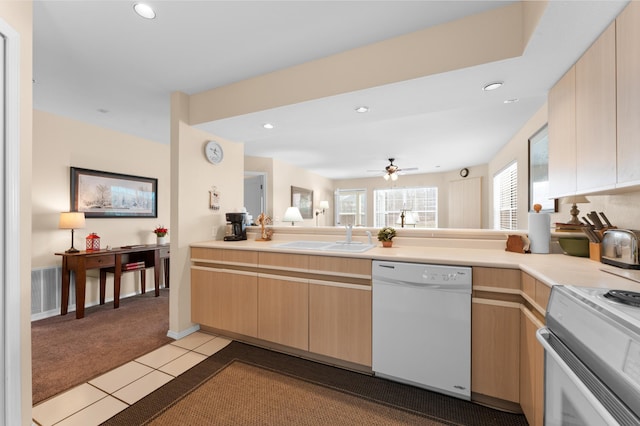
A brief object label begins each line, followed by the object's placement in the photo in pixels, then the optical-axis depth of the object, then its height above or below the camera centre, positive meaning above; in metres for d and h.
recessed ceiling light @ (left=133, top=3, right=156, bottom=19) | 1.57 +1.23
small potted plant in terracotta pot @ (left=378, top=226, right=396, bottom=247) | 2.37 -0.21
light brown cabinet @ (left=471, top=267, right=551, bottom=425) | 1.45 -0.74
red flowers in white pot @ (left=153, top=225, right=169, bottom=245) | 4.03 -0.33
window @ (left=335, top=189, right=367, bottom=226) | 8.44 +0.23
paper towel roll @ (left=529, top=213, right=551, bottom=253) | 1.90 -0.13
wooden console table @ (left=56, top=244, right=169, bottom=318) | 3.02 -0.64
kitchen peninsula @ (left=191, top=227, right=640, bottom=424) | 1.43 -0.61
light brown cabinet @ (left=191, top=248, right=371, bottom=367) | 1.99 -0.74
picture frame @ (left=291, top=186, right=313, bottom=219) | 6.44 +0.33
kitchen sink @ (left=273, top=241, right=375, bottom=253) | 2.44 -0.31
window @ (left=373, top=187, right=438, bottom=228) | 7.64 +0.26
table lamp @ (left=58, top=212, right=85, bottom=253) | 3.04 -0.10
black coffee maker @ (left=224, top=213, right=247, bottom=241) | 3.00 -0.17
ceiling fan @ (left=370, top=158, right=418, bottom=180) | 5.30 +0.85
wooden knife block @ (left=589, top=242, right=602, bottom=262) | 1.61 -0.23
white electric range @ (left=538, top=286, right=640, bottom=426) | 0.64 -0.42
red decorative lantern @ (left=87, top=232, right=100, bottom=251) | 3.30 -0.37
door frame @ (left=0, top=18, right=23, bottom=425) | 1.31 -0.12
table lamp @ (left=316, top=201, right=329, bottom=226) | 7.57 +0.18
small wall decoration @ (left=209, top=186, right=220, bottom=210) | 3.01 +0.17
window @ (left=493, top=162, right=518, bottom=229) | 3.95 +0.27
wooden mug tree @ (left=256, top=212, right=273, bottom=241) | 3.04 -0.21
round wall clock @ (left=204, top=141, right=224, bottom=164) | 2.92 +0.69
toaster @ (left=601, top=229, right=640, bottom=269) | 1.34 -0.18
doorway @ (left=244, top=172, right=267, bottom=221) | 5.59 +0.45
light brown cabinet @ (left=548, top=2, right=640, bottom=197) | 1.11 +0.50
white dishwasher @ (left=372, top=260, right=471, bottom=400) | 1.67 -0.75
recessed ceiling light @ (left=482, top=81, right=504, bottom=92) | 1.86 +0.92
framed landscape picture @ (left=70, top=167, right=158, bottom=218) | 3.38 +0.26
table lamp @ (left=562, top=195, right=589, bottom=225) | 1.84 +0.06
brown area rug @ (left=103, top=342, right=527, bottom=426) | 1.57 -1.23
